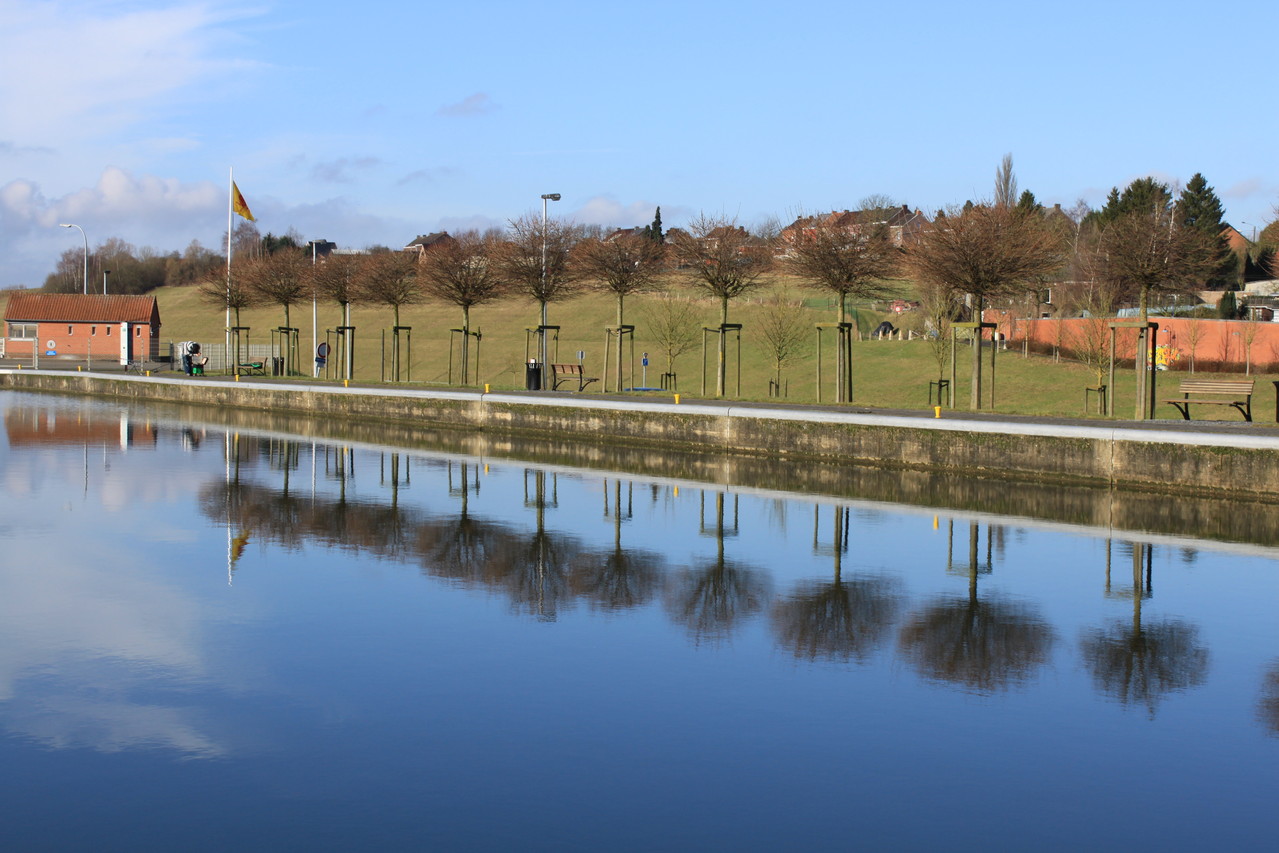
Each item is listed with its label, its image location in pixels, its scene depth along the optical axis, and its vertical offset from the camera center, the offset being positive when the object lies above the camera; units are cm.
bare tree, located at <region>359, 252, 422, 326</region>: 4659 +222
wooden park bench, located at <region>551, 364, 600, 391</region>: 4936 -146
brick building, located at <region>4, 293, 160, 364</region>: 7988 +92
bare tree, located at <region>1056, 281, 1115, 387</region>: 4381 +29
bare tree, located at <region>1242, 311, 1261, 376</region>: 4834 +39
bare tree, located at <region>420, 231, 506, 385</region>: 4119 +210
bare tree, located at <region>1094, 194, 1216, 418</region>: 2616 +187
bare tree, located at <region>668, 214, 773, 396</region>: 3494 +235
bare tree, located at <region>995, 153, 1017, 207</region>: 8294 +1071
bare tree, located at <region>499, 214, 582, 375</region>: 3903 +245
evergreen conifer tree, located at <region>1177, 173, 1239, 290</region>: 7975 +873
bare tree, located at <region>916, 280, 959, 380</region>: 4433 +100
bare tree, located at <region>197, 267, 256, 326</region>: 5481 +196
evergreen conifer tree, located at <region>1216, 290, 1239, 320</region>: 6725 +207
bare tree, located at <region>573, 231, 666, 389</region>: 3716 +233
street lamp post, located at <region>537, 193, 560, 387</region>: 3653 +3
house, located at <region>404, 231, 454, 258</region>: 15925 +1302
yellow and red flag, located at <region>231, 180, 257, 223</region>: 5542 +586
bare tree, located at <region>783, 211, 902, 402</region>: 3091 +204
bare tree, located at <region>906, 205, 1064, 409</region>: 2802 +203
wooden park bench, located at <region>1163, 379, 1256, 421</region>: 2495 -90
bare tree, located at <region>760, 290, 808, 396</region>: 4950 +49
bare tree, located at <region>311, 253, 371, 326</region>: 4941 +241
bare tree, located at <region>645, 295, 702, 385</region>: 5336 +66
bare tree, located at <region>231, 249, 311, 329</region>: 5275 +248
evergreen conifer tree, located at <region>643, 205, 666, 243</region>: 12556 +1180
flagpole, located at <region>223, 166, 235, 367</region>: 5494 +571
